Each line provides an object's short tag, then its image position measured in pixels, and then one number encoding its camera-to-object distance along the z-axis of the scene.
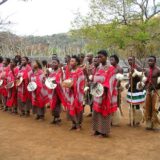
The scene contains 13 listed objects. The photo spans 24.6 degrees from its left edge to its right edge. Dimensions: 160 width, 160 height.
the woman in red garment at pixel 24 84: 11.31
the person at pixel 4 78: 12.27
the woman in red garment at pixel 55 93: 10.04
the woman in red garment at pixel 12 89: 11.89
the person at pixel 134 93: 9.57
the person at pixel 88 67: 10.73
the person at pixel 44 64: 14.16
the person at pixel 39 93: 10.76
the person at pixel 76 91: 9.12
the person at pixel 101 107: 8.34
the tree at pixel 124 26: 17.55
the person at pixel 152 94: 9.12
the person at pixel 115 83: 8.41
